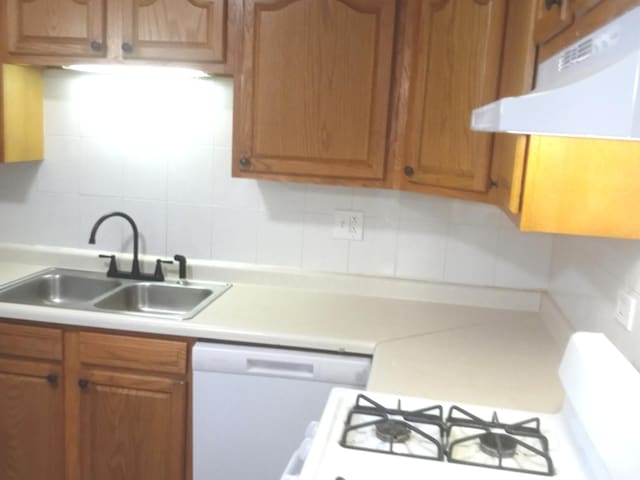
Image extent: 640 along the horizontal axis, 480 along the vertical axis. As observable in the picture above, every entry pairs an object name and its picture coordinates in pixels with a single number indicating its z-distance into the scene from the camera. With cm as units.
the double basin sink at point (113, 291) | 246
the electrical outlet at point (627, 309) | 146
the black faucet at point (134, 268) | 254
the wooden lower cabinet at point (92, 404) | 212
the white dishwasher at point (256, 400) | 201
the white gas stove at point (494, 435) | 116
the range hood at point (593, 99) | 74
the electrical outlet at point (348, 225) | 252
